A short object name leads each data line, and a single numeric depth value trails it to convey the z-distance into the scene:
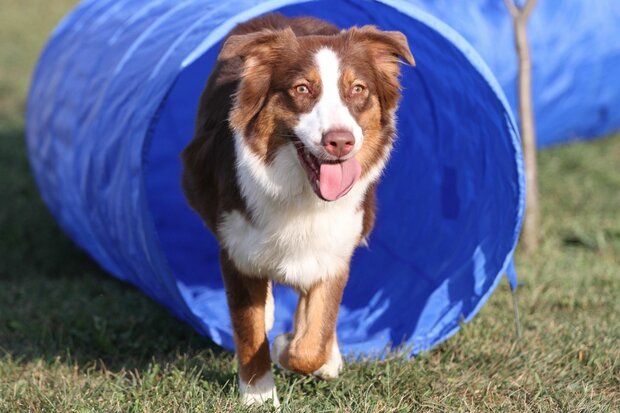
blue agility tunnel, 5.16
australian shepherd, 4.11
